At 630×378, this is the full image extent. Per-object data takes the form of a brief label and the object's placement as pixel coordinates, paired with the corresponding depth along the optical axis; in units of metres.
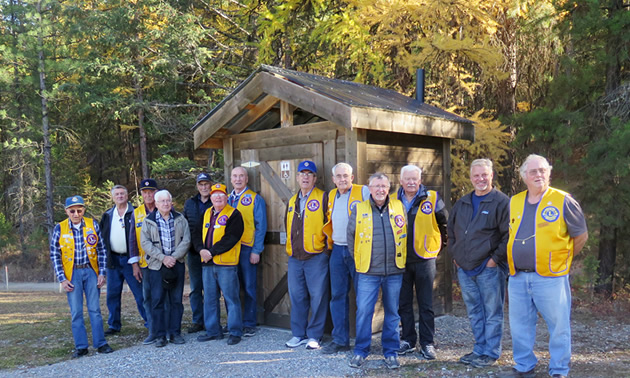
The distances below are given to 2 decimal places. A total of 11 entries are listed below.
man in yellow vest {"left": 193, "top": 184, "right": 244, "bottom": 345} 5.85
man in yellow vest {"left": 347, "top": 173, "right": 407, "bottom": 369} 4.83
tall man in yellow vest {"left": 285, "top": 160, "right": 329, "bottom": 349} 5.58
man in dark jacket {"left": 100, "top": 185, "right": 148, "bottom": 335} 6.62
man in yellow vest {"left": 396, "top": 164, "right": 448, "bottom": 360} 5.08
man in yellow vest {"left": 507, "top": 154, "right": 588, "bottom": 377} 4.19
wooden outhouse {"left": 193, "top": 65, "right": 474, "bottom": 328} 5.77
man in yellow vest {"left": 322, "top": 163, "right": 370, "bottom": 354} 5.37
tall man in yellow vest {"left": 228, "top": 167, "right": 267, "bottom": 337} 6.24
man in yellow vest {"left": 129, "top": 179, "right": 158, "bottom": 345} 6.00
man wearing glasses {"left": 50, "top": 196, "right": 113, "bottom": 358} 5.57
